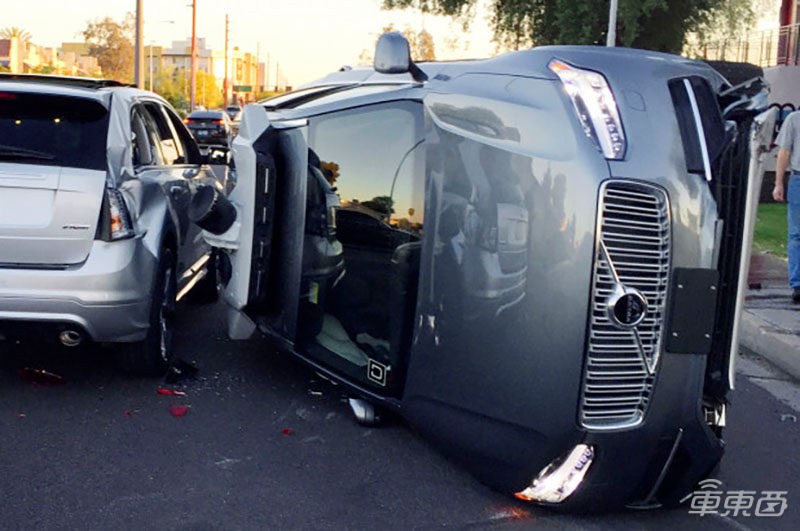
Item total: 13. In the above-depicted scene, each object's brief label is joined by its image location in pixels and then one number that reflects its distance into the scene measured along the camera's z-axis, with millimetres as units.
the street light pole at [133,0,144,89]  27062
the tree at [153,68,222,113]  80669
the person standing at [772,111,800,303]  8453
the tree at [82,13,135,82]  71688
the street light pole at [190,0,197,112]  59812
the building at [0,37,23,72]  62359
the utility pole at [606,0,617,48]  23594
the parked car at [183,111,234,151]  37875
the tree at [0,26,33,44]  69750
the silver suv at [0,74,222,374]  4996
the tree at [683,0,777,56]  26812
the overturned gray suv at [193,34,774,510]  3570
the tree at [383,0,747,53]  25750
